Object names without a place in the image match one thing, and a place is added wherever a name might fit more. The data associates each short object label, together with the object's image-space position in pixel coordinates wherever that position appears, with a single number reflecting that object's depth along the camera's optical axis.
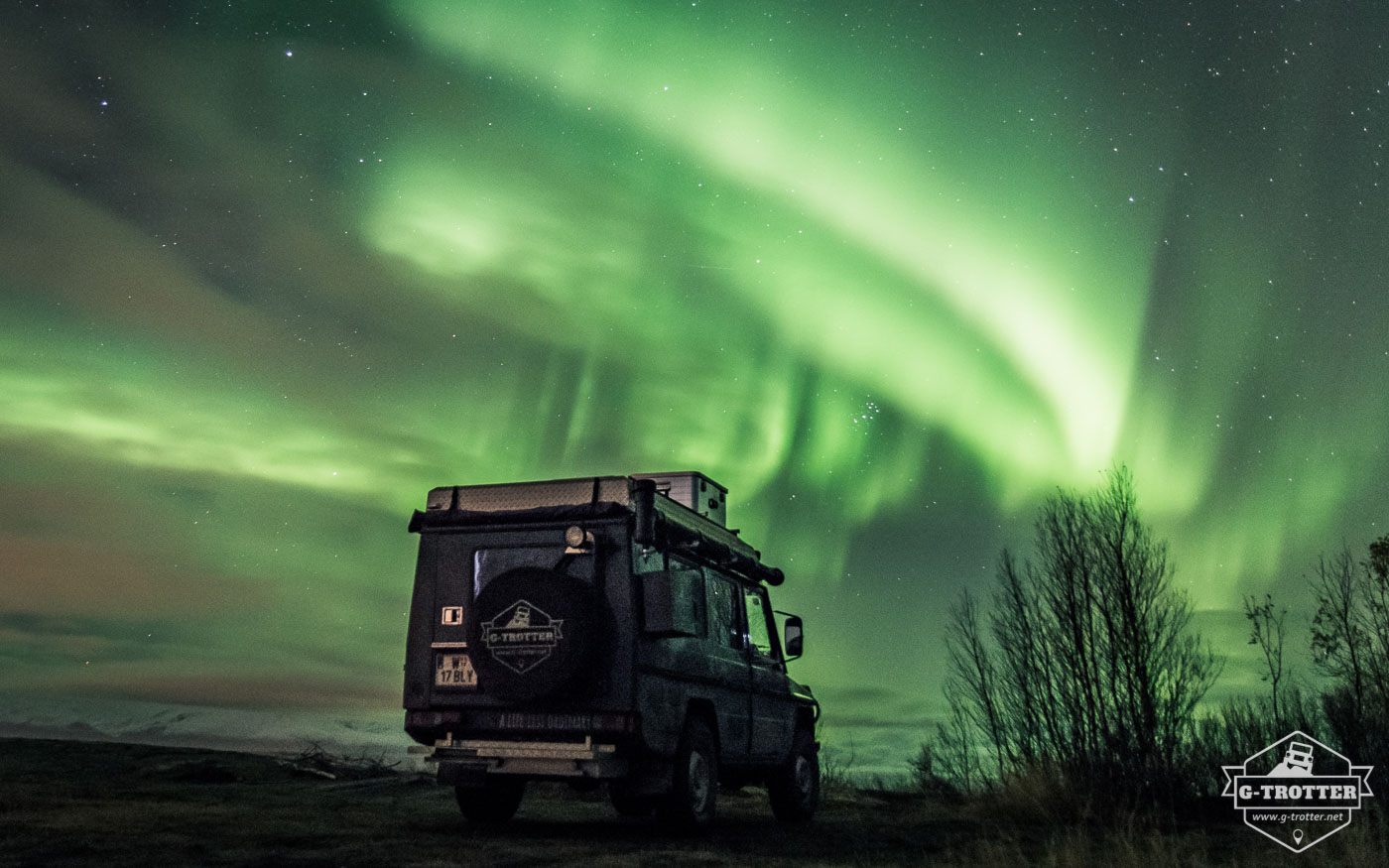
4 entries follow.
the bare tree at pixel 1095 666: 24.00
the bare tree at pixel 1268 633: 23.80
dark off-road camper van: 10.03
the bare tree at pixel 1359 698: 22.08
